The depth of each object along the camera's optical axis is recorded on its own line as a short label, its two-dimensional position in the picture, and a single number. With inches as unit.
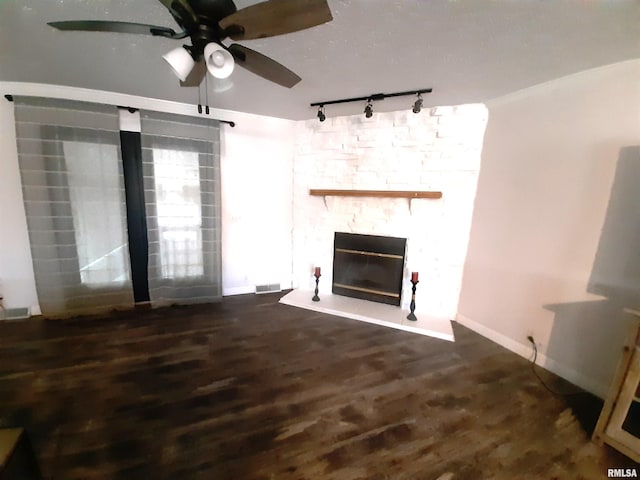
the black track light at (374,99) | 88.7
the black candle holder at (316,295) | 128.1
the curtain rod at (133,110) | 87.4
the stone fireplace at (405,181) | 104.6
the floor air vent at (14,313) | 101.2
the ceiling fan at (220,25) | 38.1
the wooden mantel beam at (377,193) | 105.4
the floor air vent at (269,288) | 139.0
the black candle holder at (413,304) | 111.1
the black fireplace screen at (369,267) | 121.2
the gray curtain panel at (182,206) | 107.9
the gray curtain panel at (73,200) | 93.8
